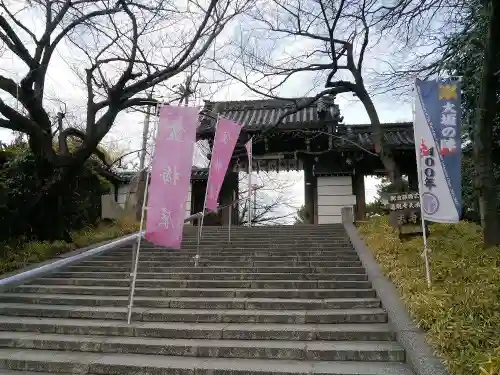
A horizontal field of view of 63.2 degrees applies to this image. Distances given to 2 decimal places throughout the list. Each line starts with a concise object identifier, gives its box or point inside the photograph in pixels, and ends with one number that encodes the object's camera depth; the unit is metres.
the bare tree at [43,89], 9.70
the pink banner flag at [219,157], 8.19
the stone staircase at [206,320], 4.49
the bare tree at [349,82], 10.16
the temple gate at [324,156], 14.82
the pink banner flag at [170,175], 5.54
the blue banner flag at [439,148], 5.86
